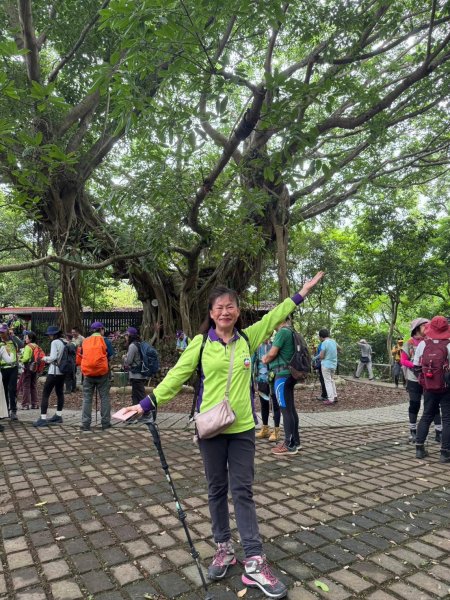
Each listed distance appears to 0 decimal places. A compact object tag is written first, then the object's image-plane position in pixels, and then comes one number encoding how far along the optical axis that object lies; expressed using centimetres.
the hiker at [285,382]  535
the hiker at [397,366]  954
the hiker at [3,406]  664
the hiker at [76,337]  1012
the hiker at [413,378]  597
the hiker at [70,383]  1071
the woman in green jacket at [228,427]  261
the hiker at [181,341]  1159
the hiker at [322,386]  977
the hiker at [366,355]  1429
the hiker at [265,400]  614
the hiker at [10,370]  756
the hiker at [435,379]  512
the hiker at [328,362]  939
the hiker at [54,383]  717
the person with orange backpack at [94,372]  682
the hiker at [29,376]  832
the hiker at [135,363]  717
